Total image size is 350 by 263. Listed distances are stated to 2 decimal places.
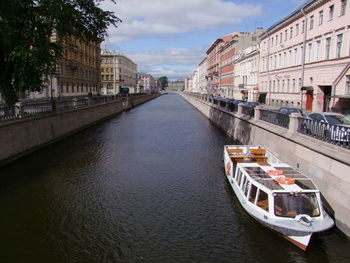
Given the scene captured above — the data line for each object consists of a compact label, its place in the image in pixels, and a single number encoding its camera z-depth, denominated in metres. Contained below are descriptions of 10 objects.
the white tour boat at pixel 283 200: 9.39
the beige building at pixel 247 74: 63.70
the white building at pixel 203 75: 151.19
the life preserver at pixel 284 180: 10.80
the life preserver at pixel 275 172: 11.77
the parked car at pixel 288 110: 23.43
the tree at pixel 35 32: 20.39
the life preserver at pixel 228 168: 15.57
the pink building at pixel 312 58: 31.69
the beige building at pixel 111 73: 117.88
